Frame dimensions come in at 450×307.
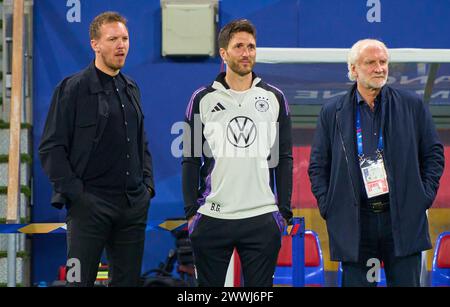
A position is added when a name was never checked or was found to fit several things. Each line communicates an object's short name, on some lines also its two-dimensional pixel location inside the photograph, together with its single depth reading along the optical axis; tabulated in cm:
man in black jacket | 904
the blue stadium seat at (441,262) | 1404
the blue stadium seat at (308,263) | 1387
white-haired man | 894
